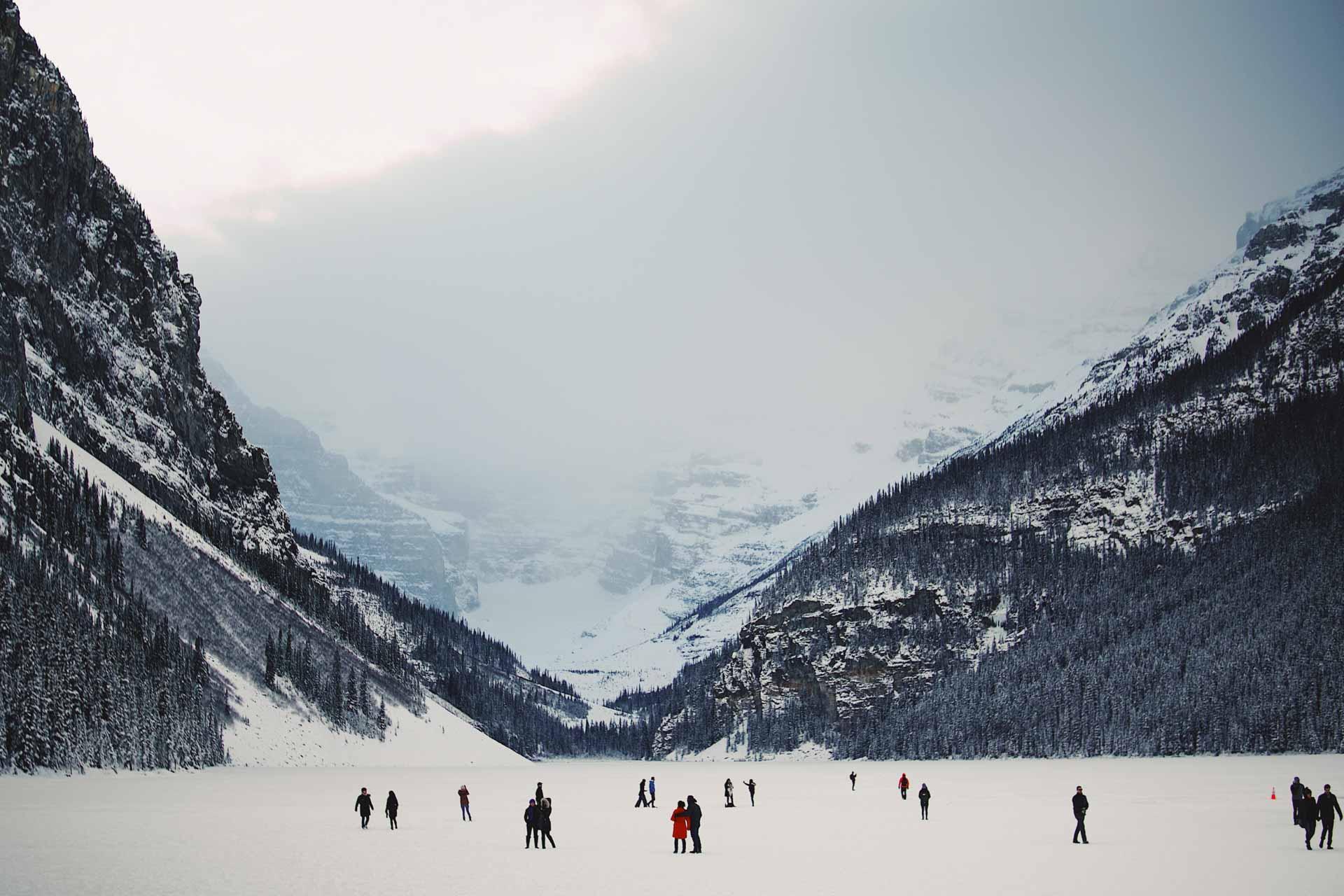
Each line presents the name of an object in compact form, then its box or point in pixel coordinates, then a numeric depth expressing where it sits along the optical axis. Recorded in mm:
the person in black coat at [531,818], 49344
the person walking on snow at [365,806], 57031
